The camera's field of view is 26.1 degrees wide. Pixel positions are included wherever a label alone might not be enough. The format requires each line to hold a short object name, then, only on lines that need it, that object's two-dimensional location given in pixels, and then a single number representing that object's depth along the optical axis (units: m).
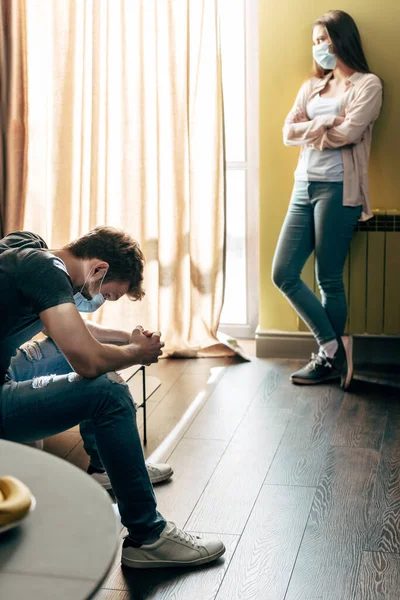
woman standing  3.51
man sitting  2.00
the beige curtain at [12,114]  3.83
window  4.07
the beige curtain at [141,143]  3.81
